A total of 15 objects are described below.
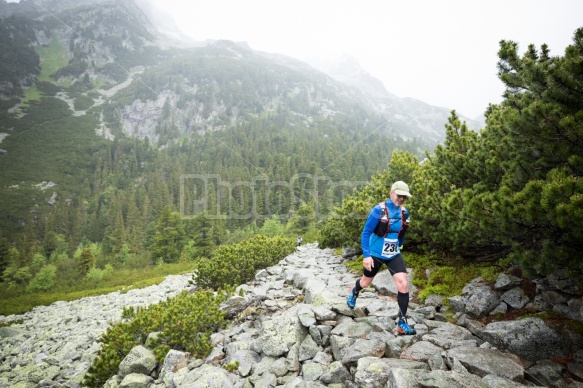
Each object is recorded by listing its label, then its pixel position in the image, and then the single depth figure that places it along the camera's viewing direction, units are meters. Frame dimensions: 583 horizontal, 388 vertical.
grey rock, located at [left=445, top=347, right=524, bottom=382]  3.76
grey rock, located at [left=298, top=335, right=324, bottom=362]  5.27
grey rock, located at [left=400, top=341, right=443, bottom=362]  4.33
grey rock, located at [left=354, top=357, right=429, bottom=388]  3.88
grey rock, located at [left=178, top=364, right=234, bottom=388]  5.37
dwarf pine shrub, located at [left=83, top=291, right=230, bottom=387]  7.66
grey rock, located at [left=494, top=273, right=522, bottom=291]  5.79
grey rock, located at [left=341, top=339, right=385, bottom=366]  4.52
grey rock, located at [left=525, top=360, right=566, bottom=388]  3.66
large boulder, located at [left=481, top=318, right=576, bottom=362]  4.13
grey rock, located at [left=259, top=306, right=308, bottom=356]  5.86
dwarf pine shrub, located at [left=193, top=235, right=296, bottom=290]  13.66
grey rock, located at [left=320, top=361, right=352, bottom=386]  4.33
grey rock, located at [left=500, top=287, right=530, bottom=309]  5.44
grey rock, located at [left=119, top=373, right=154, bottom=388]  6.64
